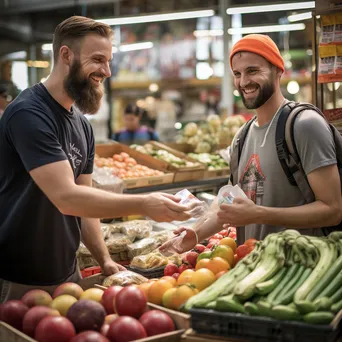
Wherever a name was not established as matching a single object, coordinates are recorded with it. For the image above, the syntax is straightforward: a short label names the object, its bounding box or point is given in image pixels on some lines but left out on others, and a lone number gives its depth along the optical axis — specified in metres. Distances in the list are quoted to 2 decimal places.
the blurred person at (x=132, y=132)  10.09
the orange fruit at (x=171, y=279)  2.92
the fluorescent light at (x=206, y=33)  13.31
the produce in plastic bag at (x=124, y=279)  3.28
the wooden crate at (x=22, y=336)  2.40
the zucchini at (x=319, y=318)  2.31
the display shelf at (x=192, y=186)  6.23
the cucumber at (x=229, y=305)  2.41
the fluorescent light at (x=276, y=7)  7.82
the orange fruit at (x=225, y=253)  3.09
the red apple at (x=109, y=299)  2.68
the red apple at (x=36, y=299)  2.74
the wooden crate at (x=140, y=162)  6.19
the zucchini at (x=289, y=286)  2.42
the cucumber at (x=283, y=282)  2.45
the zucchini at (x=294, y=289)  2.43
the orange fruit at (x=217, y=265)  2.95
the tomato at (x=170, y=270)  3.34
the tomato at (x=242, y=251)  3.07
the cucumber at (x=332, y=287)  2.49
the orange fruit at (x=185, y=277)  2.84
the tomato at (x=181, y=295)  2.69
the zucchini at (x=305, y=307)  2.35
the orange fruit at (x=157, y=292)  2.80
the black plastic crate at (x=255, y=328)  2.30
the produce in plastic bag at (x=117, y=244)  4.59
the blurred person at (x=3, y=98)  9.28
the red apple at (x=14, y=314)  2.64
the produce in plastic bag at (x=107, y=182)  5.69
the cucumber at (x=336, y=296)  2.47
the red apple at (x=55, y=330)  2.36
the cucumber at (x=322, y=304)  2.37
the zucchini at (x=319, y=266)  2.46
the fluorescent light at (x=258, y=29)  9.75
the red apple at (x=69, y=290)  2.84
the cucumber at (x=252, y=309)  2.38
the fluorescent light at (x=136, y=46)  15.06
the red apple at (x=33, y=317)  2.53
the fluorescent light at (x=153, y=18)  8.84
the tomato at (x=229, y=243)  3.29
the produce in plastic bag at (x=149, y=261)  3.89
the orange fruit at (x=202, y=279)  2.80
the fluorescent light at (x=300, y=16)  7.07
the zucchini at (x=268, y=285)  2.47
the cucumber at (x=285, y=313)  2.33
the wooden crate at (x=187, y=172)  6.60
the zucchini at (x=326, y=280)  2.47
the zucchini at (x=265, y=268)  2.47
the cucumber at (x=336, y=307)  2.40
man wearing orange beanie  3.19
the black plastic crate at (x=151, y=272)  3.83
